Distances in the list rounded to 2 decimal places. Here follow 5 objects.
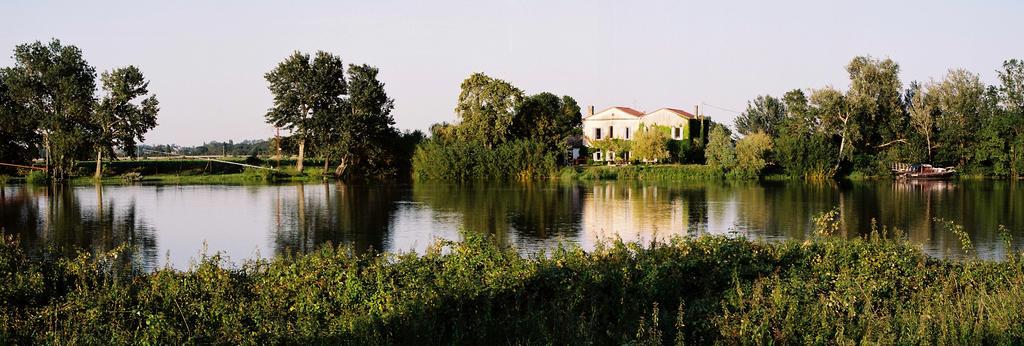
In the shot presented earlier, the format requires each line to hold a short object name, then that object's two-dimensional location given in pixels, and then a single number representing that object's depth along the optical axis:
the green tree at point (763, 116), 105.62
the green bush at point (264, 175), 71.53
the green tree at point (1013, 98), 73.31
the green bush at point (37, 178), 64.24
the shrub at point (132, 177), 69.06
